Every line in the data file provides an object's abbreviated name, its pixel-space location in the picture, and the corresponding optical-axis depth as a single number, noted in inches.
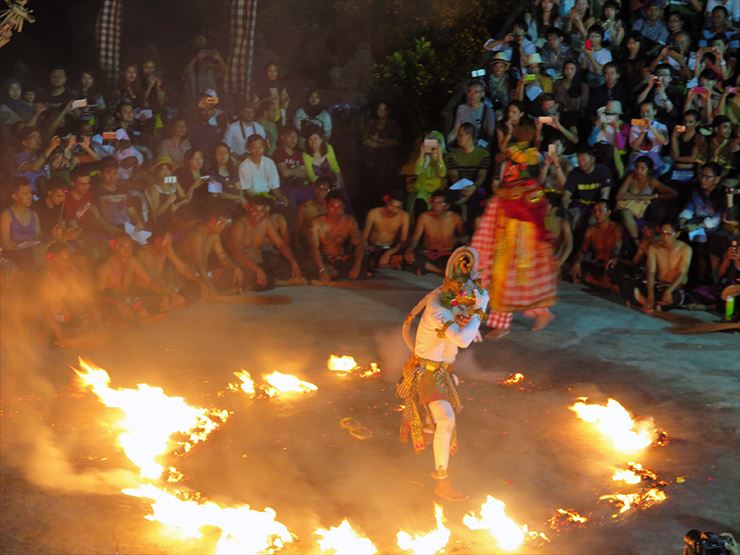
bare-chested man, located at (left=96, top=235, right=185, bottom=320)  374.9
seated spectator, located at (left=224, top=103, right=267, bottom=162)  480.4
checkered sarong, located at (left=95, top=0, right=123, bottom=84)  525.3
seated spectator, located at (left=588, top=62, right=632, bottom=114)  486.6
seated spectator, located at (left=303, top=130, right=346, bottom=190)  485.4
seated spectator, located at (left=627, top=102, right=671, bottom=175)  466.9
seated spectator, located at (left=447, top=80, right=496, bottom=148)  493.4
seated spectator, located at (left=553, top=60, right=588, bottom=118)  494.6
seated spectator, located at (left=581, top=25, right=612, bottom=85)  497.4
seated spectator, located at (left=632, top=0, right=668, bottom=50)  518.9
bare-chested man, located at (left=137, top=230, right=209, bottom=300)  395.2
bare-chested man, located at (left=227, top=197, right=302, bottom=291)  429.4
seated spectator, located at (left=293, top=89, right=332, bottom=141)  508.1
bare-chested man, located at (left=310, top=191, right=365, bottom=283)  448.8
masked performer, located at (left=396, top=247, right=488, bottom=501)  243.8
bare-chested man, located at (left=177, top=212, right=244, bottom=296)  414.3
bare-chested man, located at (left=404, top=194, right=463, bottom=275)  459.5
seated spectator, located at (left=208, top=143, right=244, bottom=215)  454.3
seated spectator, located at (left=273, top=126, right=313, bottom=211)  479.8
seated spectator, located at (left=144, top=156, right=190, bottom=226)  443.5
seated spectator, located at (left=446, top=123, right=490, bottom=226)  478.6
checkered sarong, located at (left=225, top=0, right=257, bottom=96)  539.2
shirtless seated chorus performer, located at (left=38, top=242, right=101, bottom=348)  350.6
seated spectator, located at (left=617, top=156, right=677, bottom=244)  450.3
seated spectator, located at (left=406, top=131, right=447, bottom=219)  478.3
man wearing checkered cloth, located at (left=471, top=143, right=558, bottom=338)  346.9
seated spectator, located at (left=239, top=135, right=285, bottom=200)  461.4
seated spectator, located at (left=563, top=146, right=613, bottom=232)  455.5
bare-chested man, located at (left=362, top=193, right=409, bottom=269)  466.3
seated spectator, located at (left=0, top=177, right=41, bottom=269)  383.9
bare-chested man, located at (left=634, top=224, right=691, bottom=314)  406.6
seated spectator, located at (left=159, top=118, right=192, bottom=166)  463.8
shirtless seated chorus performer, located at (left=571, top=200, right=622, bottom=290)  436.8
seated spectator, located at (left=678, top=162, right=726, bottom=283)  427.2
